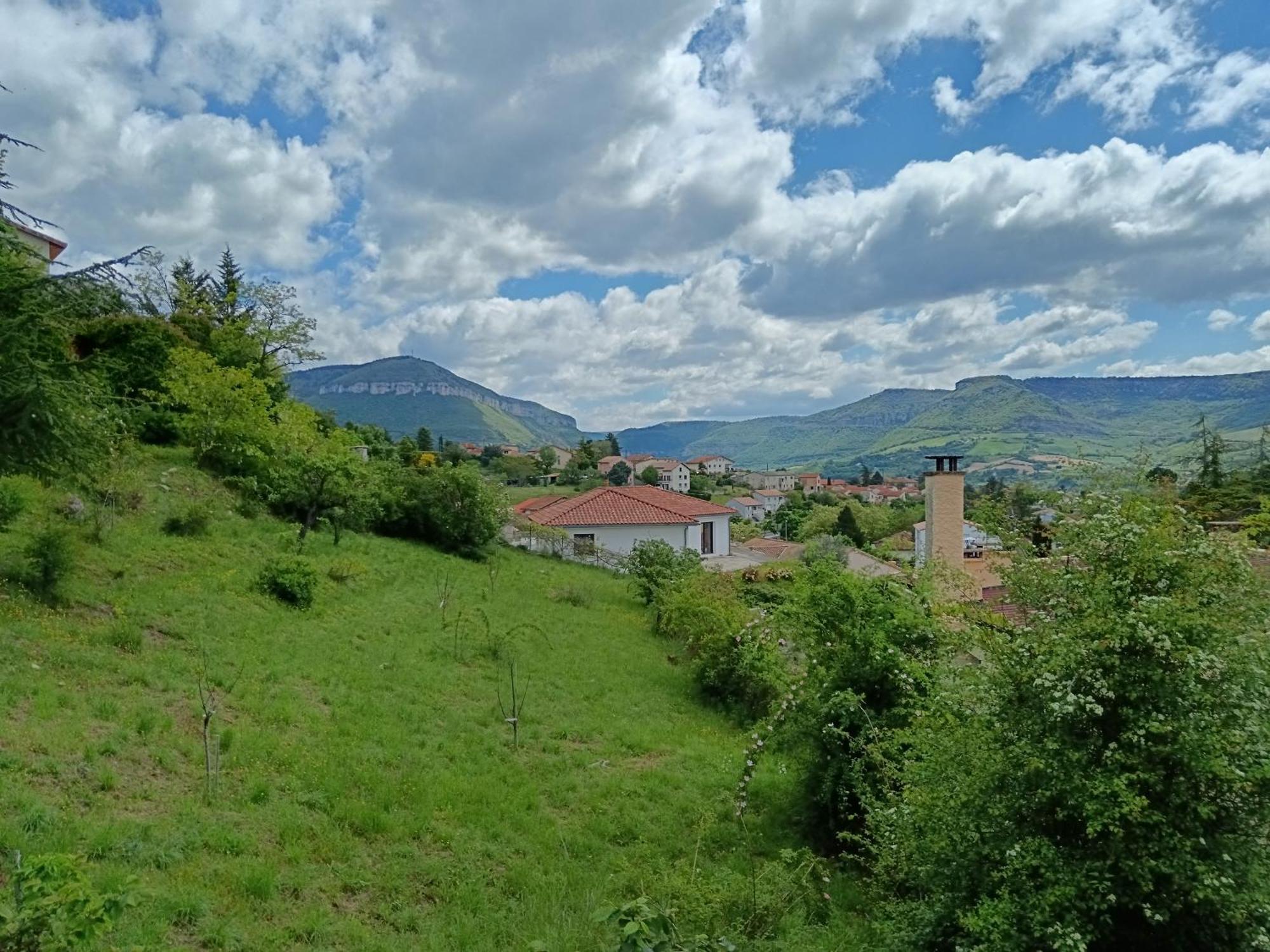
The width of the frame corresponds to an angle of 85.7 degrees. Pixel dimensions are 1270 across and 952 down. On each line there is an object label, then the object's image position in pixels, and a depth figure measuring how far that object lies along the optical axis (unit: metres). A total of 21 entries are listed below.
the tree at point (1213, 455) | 38.91
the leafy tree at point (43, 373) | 8.26
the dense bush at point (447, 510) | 24.14
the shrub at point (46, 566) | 10.18
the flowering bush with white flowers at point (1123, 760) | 4.04
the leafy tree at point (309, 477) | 19.61
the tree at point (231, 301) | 31.05
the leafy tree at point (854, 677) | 7.90
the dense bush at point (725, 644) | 11.29
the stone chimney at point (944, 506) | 17.11
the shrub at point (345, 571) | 16.27
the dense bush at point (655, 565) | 21.28
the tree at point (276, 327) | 30.94
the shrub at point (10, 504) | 12.25
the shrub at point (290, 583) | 13.71
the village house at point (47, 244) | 29.38
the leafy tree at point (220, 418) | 21.28
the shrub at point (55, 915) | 3.03
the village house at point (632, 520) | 33.56
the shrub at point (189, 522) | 15.52
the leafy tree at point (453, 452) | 69.00
